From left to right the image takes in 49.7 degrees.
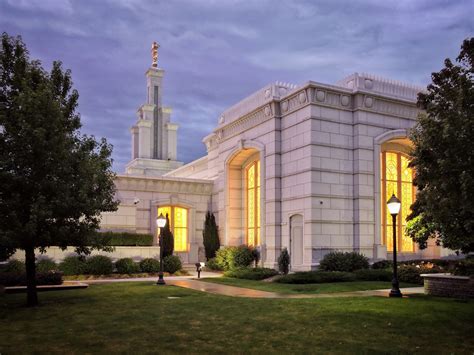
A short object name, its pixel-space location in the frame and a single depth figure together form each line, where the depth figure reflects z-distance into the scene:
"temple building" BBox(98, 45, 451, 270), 24.64
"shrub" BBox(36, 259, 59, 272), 23.47
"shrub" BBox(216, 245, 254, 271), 27.80
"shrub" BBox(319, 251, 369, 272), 23.22
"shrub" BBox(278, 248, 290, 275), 23.92
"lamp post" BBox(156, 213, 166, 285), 20.39
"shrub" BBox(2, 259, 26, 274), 22.00
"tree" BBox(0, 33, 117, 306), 13.47
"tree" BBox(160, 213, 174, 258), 28.39
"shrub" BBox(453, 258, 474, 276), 12.57
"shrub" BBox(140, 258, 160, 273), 26.14
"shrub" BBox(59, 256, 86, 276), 24.31
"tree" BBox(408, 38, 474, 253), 9.56
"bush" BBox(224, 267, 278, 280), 22.92
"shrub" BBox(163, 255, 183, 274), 26.45
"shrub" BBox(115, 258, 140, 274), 25.56
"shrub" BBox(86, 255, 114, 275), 24.83
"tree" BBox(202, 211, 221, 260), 30.94
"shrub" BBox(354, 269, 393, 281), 21.28
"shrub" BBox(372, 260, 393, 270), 23.78
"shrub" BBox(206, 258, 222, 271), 29.19
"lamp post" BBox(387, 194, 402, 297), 15.58
